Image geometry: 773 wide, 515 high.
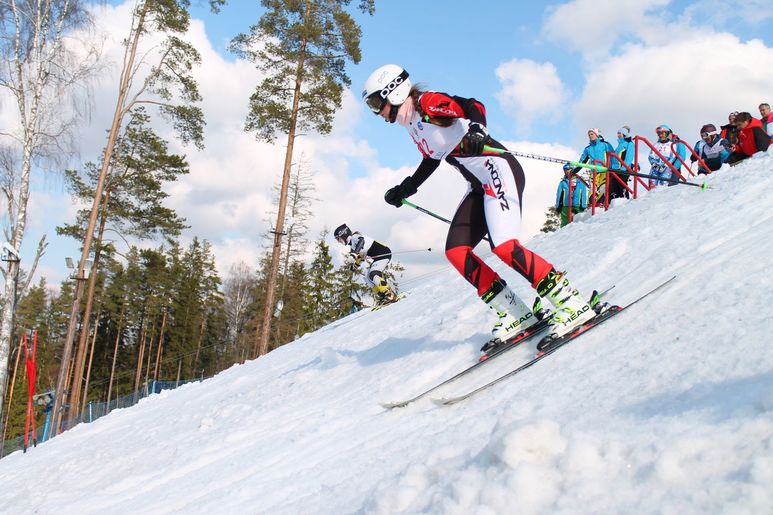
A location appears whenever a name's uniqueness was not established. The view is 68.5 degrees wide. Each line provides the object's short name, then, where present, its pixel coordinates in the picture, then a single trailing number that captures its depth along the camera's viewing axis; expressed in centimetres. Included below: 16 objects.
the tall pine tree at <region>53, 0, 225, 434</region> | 1586
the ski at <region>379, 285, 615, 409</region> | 420
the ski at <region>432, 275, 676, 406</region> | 369
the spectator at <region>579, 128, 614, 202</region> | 1177
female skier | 416
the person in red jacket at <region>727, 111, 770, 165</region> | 927
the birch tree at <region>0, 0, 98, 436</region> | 1282
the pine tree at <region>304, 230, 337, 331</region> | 3909
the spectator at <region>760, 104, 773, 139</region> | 982
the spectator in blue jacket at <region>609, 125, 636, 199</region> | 1178
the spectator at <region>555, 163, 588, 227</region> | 1258
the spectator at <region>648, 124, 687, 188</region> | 1148
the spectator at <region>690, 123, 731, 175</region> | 1105
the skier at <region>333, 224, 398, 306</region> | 1175
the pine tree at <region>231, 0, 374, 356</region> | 1825
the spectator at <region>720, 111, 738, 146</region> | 970
